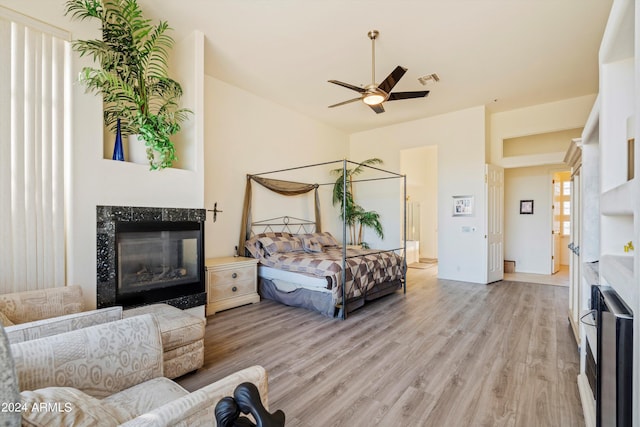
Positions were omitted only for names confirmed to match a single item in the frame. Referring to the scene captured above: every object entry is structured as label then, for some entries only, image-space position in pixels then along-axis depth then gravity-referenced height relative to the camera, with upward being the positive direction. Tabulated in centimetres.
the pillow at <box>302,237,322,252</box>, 500 -59
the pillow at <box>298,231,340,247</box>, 543 -50
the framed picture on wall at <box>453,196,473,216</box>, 575 +14
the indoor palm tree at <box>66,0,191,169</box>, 249 +130
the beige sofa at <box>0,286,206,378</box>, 166 -71
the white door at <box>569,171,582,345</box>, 283 -52
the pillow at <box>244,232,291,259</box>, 447 -54
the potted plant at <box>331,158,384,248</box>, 678 -5
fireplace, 258 -45
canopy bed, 374 -77
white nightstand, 377 -97
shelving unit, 95 +24
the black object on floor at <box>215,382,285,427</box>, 67 -47
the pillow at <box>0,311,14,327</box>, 170 -65
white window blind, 216 +48
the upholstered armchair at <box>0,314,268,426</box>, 82 -67
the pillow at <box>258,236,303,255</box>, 451 -53
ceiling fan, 331 +147
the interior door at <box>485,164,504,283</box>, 559 -19
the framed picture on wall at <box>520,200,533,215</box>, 673 +11
